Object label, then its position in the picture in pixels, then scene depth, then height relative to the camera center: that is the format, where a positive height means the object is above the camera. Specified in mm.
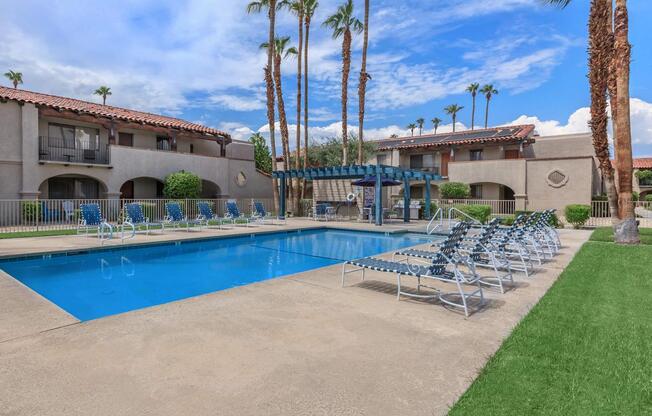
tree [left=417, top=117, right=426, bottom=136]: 73062 +16240
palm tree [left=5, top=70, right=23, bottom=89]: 42594 +14830
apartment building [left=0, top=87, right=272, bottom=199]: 18953 +3191
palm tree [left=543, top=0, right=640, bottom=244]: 11891 +3623
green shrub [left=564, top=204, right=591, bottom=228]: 18156 -503
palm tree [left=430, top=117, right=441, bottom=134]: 69688 +15579
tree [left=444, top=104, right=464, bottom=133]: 63469 +16233
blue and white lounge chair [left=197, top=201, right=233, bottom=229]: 16797 -354
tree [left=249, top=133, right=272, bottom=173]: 47344 +6778
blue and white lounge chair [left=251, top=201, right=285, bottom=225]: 19891 -501
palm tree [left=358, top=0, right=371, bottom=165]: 25422 +8768
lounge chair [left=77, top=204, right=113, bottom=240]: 13078 -434
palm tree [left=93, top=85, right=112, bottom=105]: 42000 +12915
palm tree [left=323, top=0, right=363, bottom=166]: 26078 +12548
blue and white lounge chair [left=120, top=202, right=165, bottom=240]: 14078 -403
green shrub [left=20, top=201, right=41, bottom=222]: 16734 -182
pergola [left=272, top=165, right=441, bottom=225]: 18906 +1685
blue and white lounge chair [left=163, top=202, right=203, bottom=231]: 15580 -411
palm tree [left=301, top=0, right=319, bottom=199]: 26484 +11009
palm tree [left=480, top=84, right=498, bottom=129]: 57719 +17454
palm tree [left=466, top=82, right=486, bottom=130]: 58809 +18224
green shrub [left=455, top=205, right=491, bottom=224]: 20719 -384
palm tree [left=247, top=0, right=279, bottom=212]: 24625 +8643
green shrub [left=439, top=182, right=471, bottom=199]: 25734 +980
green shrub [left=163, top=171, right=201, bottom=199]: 22609 +1216
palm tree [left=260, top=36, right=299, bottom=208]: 25734 +8433
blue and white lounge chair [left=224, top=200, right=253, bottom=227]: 18120 -338
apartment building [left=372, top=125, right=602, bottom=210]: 23500 +3028
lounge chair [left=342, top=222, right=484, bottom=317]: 5410 -963
